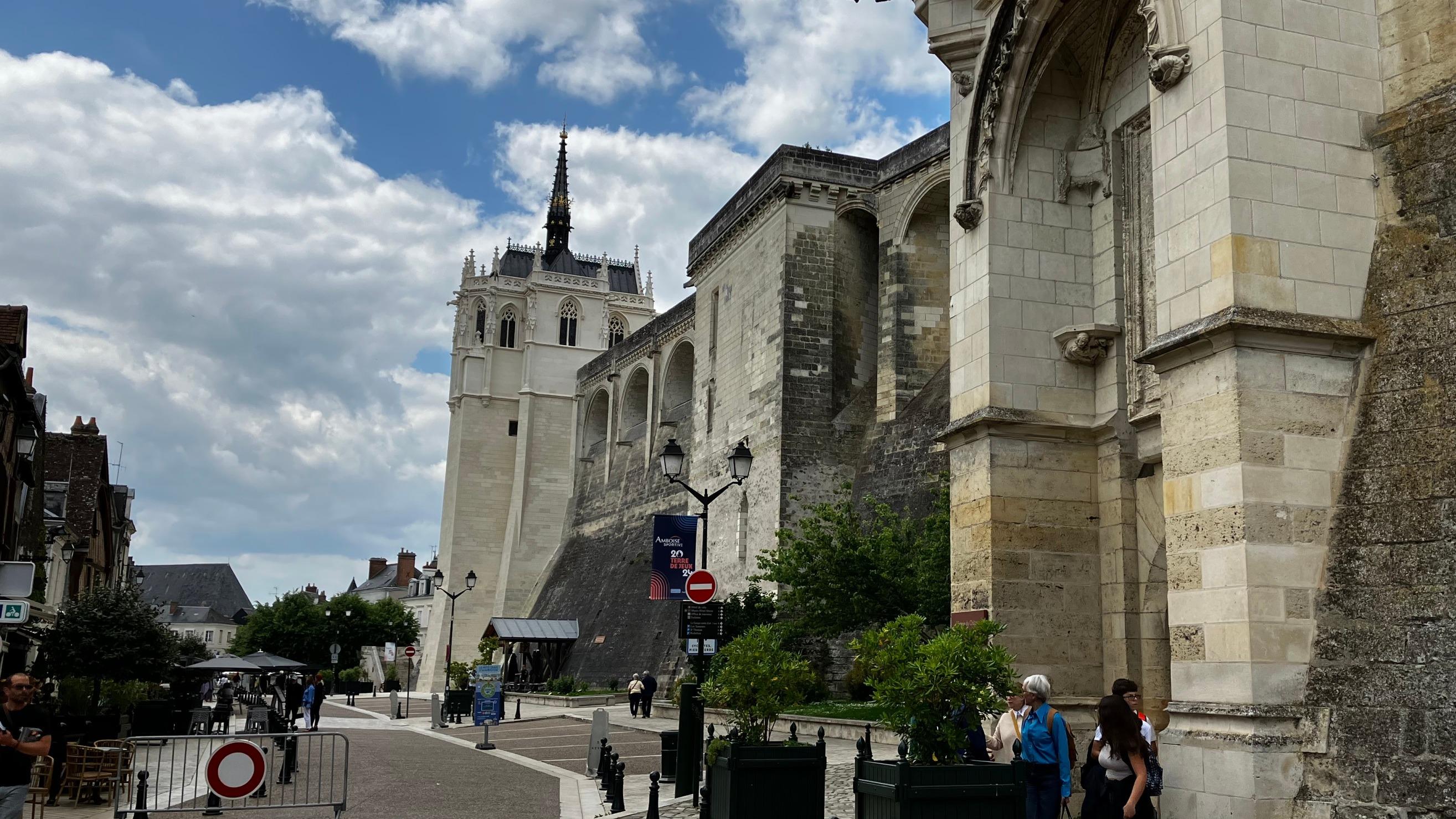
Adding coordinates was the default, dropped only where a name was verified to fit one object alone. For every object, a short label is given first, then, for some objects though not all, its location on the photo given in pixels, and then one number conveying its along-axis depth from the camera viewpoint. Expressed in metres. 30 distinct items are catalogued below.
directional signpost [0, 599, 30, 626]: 11.13
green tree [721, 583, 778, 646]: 27.98
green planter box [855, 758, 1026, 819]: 7.08
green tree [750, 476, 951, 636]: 20.56
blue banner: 16.92
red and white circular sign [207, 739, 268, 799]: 8.83
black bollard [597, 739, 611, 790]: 12.36
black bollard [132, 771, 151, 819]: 9.16
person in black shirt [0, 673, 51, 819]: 7.28
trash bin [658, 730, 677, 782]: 14.48
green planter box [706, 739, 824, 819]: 8.97
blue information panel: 24.95
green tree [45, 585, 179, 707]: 18.55
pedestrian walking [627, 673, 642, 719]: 29.17
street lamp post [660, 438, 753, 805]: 12.62
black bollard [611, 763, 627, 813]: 11.51
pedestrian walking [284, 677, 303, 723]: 23.80
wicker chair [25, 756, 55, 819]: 11.16
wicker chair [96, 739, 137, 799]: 11.85
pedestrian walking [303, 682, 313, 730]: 27.31
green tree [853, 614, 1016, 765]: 7.55
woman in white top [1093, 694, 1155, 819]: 7.29
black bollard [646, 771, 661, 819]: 9.76
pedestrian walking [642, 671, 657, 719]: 28.73
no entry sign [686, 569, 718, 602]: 13.48
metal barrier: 10.23
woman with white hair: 7.95
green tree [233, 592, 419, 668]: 66.06
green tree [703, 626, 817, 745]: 10.20
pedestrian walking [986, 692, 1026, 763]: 8.53
